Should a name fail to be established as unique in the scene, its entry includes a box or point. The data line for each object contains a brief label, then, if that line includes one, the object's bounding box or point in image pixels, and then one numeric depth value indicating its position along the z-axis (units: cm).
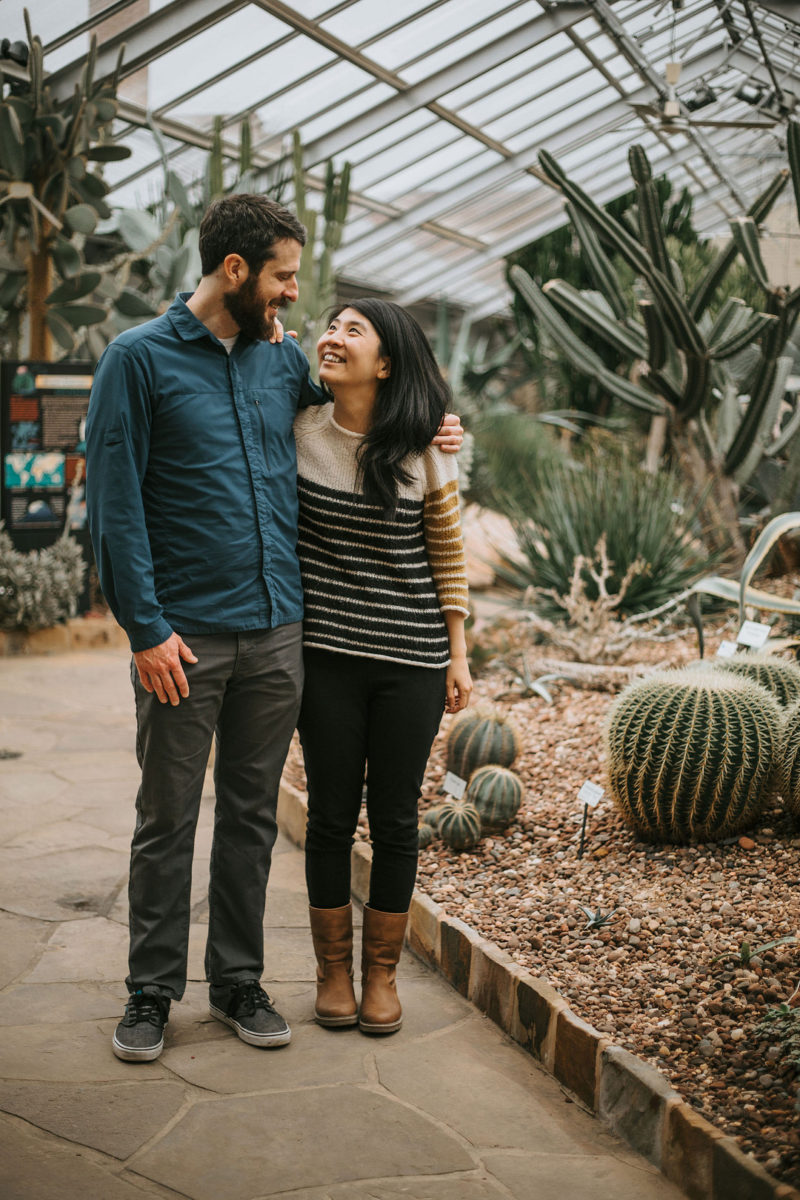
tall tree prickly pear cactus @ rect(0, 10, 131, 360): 668
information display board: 698
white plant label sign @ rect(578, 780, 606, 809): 306
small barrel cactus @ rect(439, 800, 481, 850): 332
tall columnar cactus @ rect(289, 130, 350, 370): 816
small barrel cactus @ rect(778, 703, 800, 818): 303
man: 221
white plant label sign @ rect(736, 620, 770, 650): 380
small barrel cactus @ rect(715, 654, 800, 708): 359
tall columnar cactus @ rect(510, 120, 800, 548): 606
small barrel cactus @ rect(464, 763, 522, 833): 344
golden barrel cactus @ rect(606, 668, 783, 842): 304
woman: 241
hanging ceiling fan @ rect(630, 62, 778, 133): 758
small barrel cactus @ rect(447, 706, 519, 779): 381
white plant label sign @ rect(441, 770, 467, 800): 340
